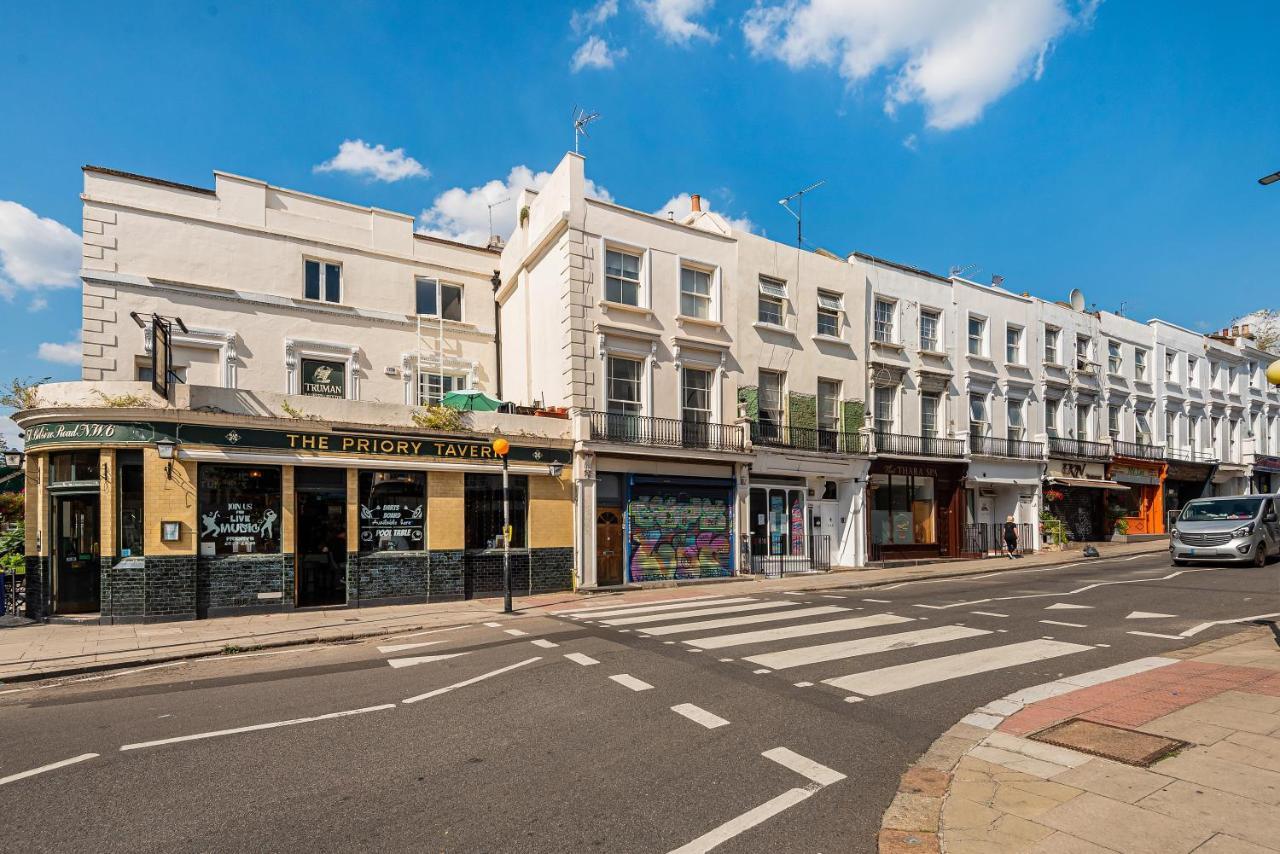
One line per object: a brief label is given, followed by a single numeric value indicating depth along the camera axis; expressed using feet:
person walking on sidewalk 84.33
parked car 60.29
